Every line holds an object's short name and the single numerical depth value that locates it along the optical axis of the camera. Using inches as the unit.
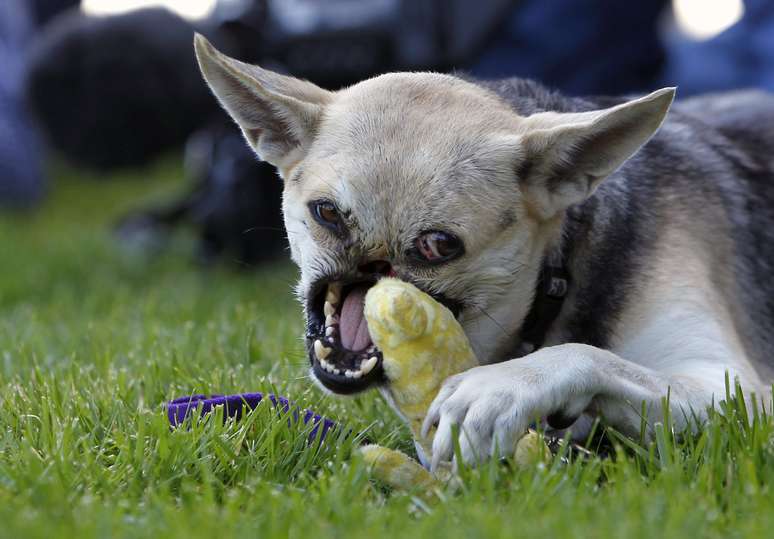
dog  219.9
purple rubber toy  228.0
